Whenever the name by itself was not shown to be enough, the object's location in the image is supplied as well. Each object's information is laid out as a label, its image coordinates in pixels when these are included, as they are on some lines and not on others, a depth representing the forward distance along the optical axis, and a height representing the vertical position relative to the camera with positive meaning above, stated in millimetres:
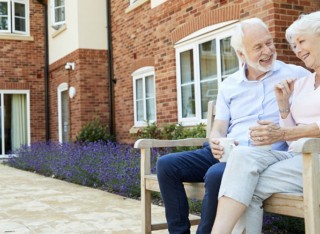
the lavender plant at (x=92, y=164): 6285 -614
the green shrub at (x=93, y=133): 10703 -131
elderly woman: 2291 -181
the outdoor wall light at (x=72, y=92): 11612 +879
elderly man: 2904 +101
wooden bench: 2098 -350
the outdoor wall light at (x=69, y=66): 11757 +1529
